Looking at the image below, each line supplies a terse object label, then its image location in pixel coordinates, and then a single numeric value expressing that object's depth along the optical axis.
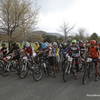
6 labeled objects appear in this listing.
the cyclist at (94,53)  6.57
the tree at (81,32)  63.70
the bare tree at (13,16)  17.25
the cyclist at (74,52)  6.82
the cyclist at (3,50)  8.70
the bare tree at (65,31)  50.86
